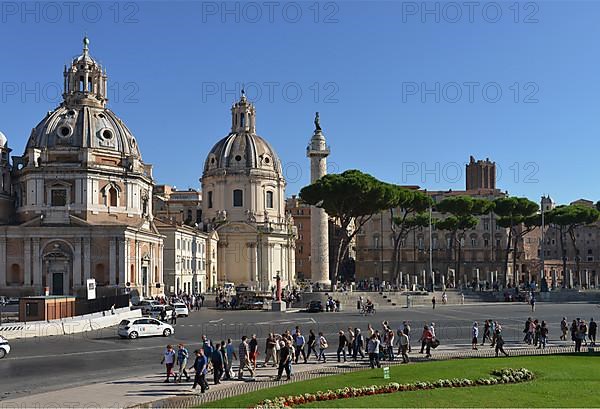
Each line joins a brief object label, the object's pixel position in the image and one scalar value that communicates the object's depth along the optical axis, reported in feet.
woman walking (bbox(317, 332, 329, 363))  88.94
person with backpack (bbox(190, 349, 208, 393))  68.59
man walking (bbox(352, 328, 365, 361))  90.43
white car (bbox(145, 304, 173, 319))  154.15
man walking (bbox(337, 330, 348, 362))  89.66
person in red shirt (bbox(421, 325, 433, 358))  90.17
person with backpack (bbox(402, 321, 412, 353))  91.68
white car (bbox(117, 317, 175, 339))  119.85
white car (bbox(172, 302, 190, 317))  169.38
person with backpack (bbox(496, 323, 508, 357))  91.09
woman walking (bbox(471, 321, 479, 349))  97.96
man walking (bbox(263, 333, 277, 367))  84.74
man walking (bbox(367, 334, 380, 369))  83.15
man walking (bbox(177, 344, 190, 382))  75.82
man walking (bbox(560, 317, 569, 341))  113.09
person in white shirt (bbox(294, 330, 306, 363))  87.26
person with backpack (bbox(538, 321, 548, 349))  100.32
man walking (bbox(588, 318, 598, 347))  103.98
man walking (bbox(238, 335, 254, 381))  77.87
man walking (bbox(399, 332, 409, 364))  87.45
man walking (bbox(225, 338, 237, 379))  77.10
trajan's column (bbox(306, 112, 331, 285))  232.53
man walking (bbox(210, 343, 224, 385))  73.97
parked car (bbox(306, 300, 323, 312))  188.14
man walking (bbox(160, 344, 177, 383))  75.10
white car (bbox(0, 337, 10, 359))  96.52
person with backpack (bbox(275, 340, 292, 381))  75.82
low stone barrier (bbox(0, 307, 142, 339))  122.62
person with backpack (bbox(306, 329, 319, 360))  89.56
